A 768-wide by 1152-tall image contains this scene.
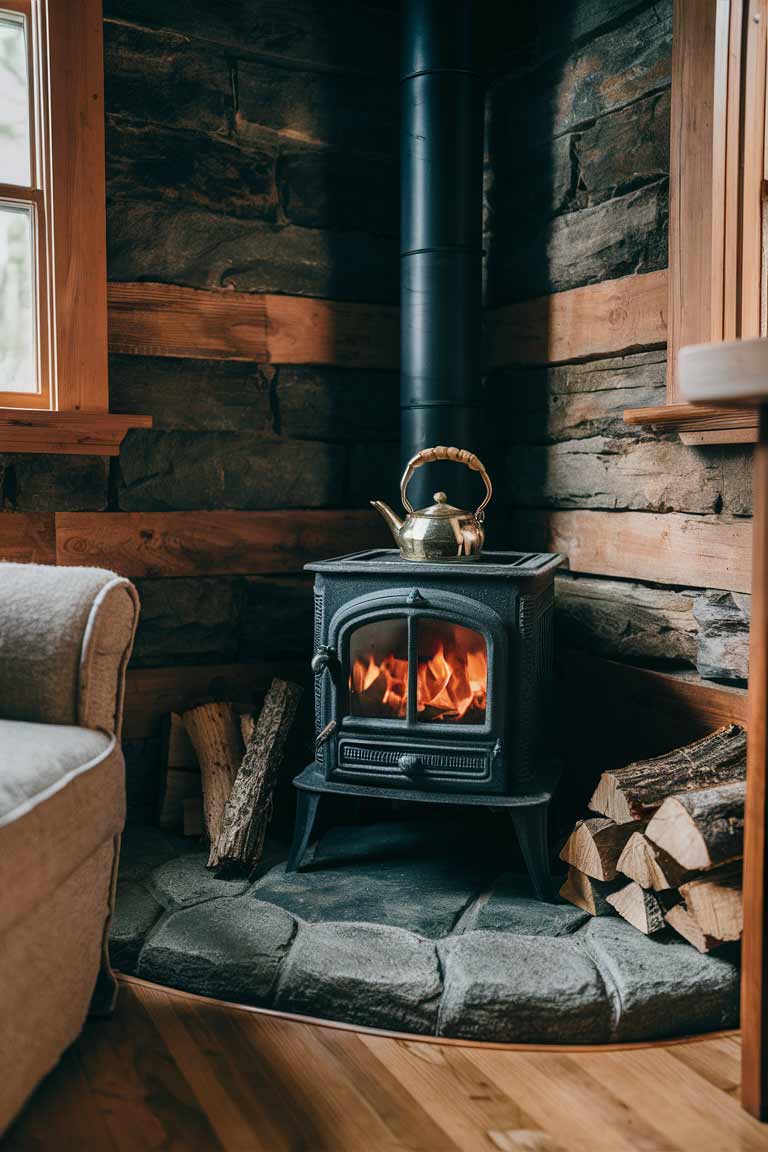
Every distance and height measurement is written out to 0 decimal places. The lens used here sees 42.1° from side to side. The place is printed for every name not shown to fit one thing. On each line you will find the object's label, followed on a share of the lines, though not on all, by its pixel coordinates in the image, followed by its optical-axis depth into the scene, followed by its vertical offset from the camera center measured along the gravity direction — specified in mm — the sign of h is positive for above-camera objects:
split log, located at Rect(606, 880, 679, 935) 1983 -813
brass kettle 2314 -64
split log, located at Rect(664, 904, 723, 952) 1900 -825
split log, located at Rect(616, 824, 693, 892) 1934 -713
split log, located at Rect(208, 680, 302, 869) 2328 -694
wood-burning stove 2158 -415
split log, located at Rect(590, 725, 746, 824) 2045 -569
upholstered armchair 1445 -456
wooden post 1544 -520
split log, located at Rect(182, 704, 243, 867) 2533 -651
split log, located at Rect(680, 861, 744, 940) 1863 -749
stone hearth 1804 -873
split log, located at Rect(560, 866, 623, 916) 2107 -832
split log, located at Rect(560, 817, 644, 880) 2068 -712
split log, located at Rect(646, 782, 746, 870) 1840 -605
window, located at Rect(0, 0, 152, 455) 2492 +689
